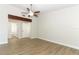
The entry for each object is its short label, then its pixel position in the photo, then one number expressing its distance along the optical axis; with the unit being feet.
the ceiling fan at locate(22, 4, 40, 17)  8.47
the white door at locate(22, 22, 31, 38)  14.49
